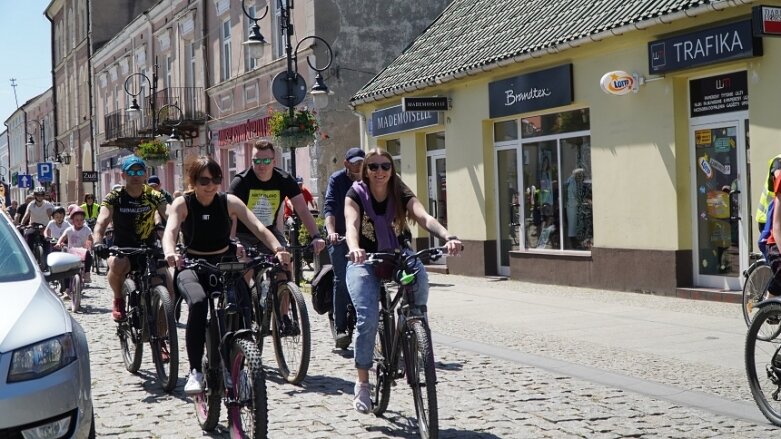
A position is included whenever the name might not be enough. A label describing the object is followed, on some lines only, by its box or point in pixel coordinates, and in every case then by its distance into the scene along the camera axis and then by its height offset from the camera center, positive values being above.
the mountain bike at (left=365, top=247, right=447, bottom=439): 5.36 -0.70
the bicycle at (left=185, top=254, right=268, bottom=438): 5.18 -0.74
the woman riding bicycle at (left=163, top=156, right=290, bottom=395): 5.99 +0.00
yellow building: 12.12 +1.12
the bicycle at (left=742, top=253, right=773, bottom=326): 9.75 -0.69
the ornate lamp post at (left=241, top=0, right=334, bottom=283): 17.11 +2.43
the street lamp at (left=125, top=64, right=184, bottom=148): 31.34 +3.67
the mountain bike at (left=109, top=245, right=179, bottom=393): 7.32 -0.68
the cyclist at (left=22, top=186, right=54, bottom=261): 19.34 +0.44
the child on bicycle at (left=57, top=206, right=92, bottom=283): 14.95 -0.03
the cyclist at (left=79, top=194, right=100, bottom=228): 22.23 +0.51
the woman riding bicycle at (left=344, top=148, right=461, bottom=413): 6.04 -0.05
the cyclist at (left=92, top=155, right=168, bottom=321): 8.55 +0.12
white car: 4.38 -0.60
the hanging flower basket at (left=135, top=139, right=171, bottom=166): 31.75 +2.41
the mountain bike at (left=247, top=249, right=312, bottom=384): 7.43 -0.70
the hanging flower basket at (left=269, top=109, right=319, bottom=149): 18.33 +1.74
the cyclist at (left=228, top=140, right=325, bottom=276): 8.45 +0.32
